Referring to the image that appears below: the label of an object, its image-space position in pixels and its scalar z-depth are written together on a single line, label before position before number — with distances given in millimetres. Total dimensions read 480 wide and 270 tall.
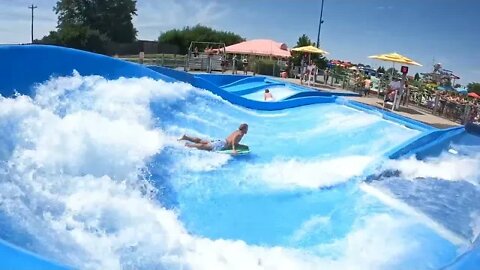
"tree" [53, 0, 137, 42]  42750
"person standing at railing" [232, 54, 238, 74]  20236
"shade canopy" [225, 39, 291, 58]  25469
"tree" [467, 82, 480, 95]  36078
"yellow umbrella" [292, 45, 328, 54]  17598
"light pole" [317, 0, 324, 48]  27433
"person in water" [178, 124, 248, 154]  7852
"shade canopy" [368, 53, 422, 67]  11969
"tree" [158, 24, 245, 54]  43656
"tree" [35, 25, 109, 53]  33281
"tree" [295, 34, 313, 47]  26155
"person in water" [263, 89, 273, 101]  13773
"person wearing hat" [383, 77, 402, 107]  11727
